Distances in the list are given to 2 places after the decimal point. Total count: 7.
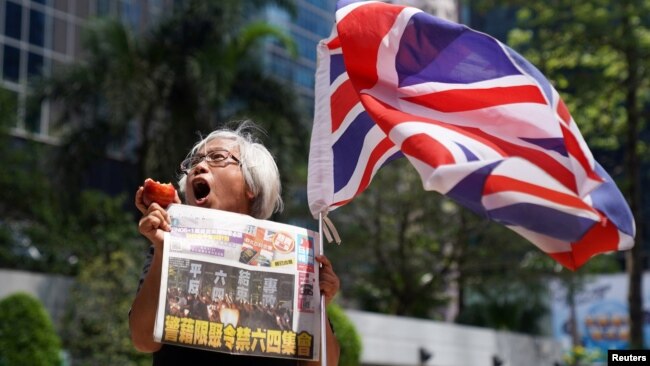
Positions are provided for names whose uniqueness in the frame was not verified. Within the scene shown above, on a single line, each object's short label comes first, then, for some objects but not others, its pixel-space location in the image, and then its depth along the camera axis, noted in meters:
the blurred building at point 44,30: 34.03
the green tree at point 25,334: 17.11
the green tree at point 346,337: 19.67
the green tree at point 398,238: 28.59
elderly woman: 3.45
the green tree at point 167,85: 20.14
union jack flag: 3.63
